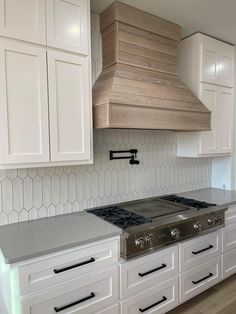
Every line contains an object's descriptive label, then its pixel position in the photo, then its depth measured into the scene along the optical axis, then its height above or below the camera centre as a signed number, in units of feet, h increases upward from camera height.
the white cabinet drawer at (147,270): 5.40 -3.11
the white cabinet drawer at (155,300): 5.55 -3.92
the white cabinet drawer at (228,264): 7.67 -4.03
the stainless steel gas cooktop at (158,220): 5.42 -1.98
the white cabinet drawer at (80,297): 4.37 -3.04
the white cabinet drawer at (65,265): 4.25 -2.38
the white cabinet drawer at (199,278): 6.55 -4.01
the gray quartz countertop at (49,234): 4.33 -1.92
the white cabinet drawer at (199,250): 6.47 -3.10
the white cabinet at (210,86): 7.79 +2.06
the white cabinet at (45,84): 4.67 +1.37
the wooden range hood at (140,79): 5.65 +1.80
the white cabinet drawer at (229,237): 7.61 -3.13
